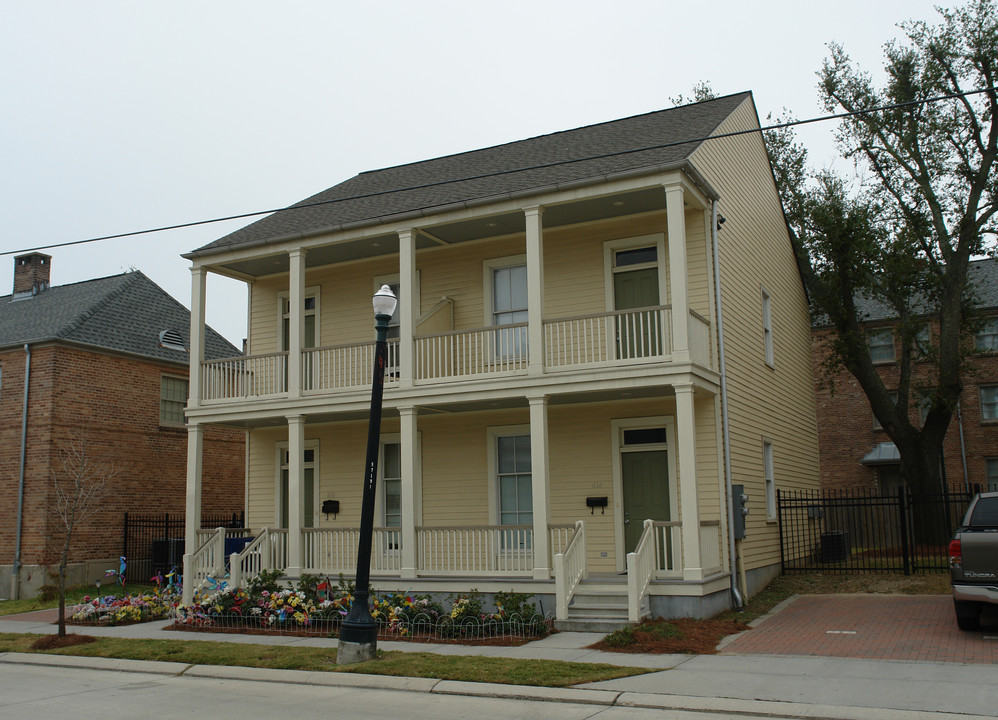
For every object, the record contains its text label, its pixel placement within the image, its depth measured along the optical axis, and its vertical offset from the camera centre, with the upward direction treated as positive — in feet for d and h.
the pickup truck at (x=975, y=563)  34.30 -3.27
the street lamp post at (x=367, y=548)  34.76 -2.32
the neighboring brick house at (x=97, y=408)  66.54 +6.89
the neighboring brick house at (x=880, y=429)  105.19 +6.68
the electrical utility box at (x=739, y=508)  47.26 -1.33
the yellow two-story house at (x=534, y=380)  44.68 +5.97
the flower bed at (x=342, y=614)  40.70 -6.10
